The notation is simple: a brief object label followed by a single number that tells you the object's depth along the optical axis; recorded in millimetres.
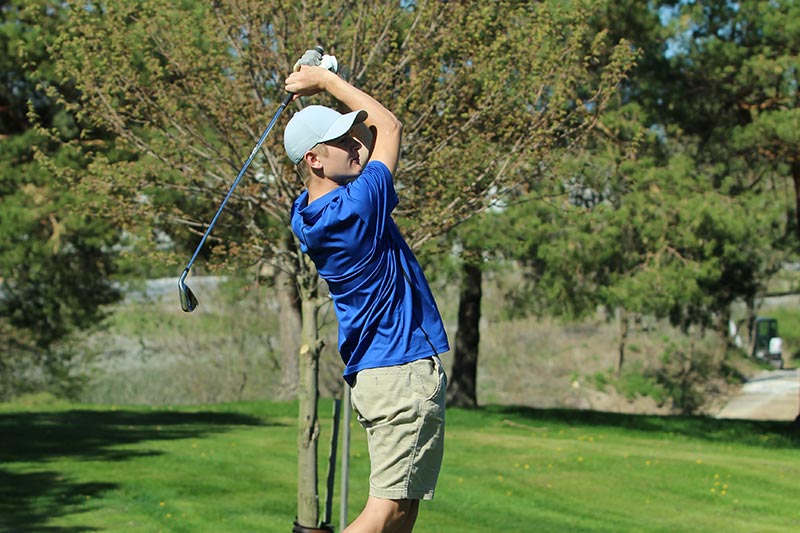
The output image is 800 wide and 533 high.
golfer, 7117
